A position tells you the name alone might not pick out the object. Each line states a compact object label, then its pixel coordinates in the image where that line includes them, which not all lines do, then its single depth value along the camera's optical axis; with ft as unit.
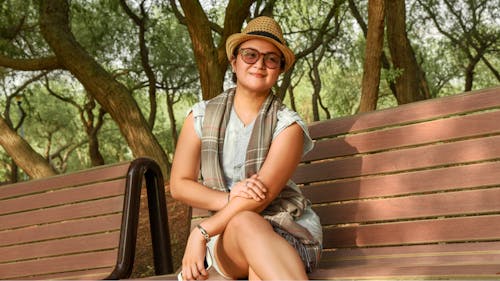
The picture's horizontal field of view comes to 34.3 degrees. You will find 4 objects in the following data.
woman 9.47
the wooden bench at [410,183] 10.85
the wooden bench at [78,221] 12.86
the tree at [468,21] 70.33
